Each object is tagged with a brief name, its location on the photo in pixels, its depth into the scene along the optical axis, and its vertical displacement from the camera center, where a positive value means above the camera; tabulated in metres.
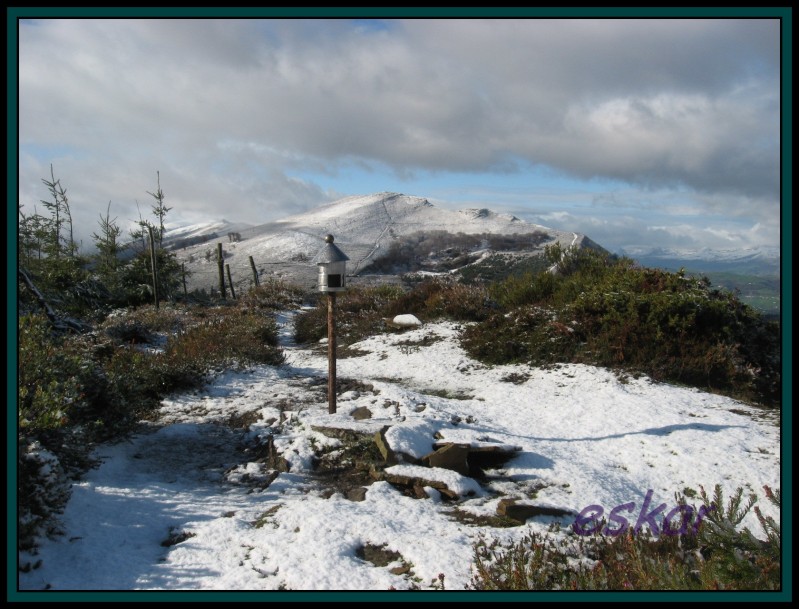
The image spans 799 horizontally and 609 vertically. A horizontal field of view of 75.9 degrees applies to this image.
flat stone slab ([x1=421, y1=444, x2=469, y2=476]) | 4.89 -1.50
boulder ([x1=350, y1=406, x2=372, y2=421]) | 6.26 -1.38
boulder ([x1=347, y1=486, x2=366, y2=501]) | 4.46 -1.69
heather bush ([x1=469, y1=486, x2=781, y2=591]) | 2.76 -1.59
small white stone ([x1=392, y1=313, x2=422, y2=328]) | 11.87 -0.44
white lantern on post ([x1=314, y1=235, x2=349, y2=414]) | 6.10 +0.28
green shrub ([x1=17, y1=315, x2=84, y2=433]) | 3.93 -0.70
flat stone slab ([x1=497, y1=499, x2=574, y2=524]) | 4.07 -1.68
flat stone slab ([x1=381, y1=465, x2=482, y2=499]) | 4.56 -1.62
